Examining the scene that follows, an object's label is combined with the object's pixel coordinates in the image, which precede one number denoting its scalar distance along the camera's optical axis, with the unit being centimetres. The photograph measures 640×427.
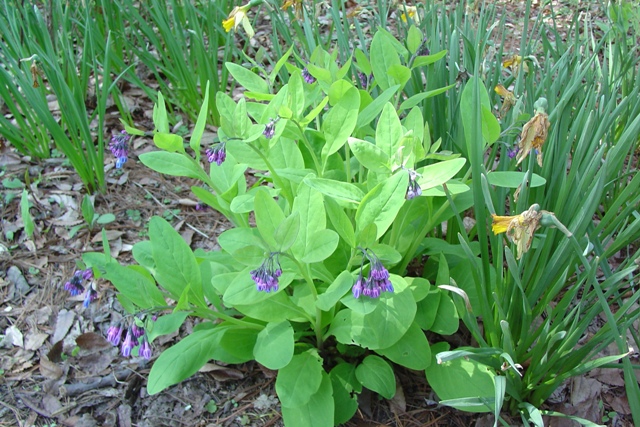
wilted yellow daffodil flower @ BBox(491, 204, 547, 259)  105
